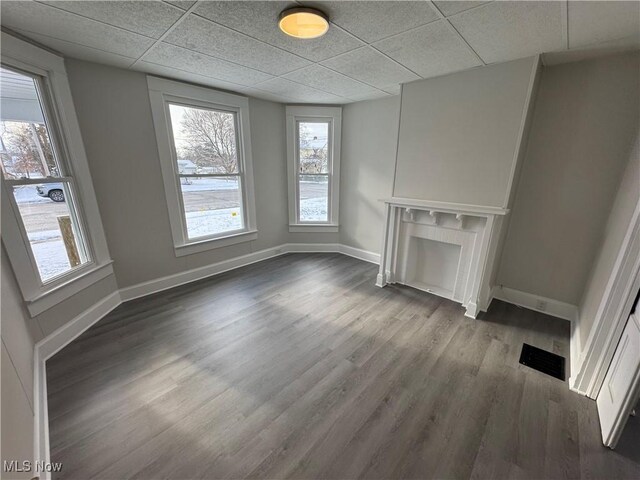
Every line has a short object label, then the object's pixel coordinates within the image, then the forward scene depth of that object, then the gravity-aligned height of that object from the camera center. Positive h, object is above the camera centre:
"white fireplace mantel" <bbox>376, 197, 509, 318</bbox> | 2.63 -0.94
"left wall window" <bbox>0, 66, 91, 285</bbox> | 1.93 -0.14
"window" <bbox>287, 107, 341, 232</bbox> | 4.14 -0.07
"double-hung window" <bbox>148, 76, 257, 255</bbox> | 3.03 -0.02
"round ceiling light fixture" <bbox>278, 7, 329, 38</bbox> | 1.58 +0.86
